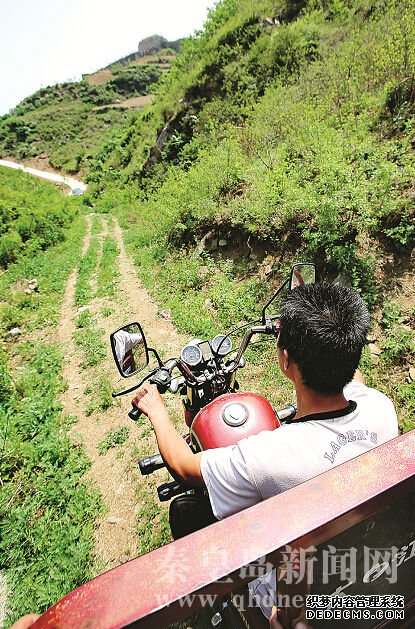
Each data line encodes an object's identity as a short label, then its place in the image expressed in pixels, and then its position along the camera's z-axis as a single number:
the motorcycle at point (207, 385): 1.75
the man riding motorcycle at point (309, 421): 1.17
